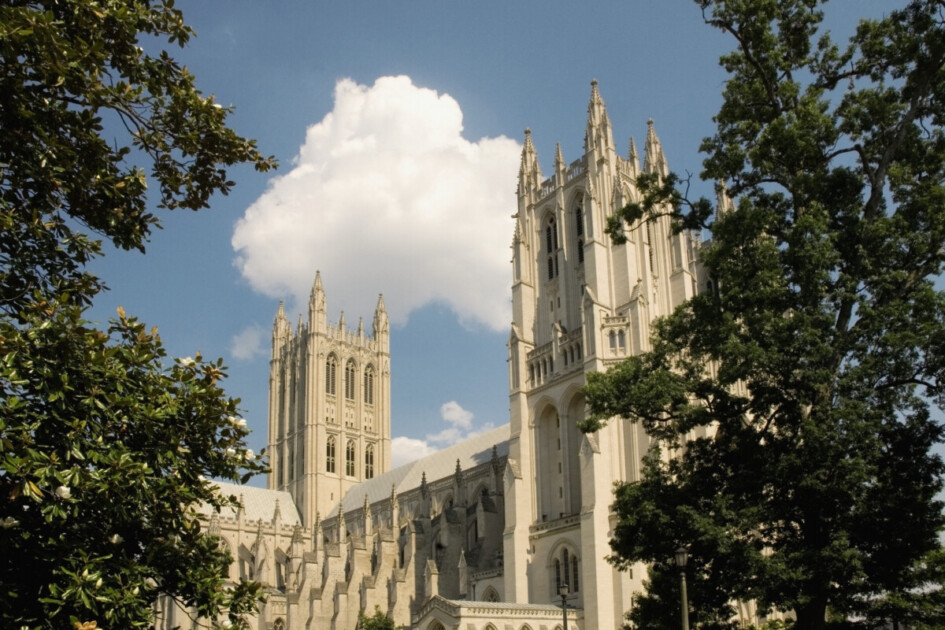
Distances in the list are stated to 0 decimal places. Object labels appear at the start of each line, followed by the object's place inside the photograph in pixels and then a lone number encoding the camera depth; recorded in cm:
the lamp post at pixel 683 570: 1723
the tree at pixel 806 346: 1686
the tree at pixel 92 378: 900
